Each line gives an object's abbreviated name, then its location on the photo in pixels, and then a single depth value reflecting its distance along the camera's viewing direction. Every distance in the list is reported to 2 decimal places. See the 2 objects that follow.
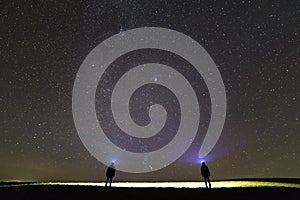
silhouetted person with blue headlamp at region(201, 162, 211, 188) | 17.22
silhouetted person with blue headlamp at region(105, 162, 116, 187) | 16.94
